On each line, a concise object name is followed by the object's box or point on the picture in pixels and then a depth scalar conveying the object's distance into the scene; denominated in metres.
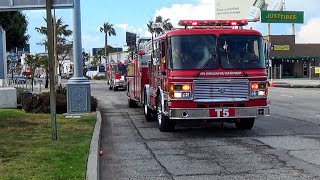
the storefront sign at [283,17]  61.00
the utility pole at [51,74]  10.83
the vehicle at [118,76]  39.56
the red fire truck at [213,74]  11.88
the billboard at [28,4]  11.85
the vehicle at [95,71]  90.92
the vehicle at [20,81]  45.78
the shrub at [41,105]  17.61
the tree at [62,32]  41.03
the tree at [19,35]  25.27
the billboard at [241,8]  71.31
